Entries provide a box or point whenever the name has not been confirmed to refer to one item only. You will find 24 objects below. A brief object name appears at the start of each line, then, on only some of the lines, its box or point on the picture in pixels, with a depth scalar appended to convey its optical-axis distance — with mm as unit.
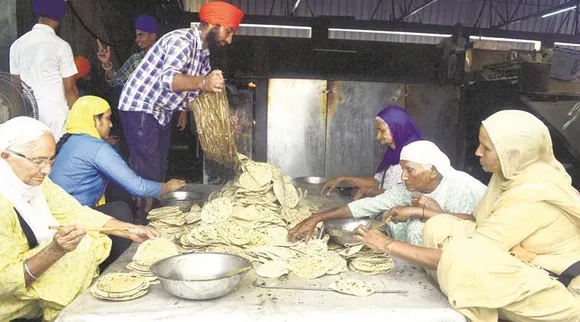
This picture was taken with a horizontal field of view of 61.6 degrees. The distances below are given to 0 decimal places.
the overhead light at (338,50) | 7773
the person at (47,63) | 3977
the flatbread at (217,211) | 2982
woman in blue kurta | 3146
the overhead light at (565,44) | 11391
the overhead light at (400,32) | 10169
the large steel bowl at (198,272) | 1910
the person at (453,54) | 7527
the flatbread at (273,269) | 2299
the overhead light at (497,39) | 10983
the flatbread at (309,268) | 2332
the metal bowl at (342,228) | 2766
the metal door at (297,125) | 7020
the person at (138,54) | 5711
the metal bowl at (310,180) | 5055
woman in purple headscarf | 4055
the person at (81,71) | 5746
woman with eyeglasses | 2078
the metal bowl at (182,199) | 3607
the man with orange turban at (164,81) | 3607
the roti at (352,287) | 2104
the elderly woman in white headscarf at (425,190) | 2908
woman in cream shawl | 1990
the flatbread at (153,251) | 2379
